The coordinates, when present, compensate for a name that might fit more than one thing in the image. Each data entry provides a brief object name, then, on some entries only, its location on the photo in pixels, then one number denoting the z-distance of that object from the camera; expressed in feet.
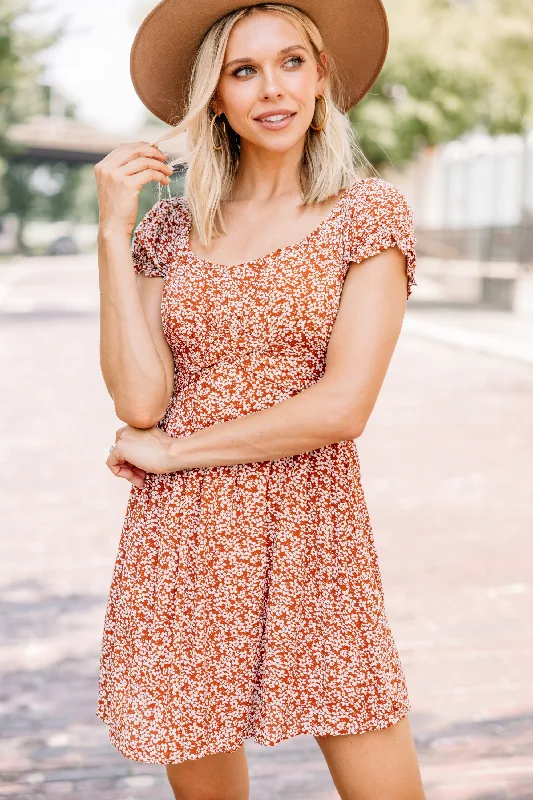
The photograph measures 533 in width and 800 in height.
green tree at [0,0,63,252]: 72.02
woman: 7.10
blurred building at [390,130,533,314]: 77.46
